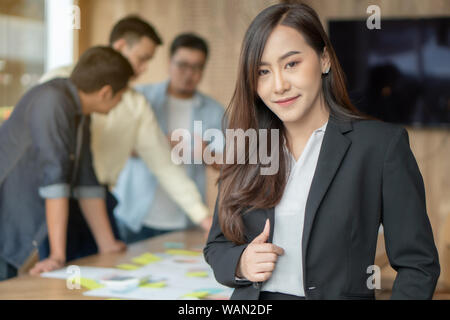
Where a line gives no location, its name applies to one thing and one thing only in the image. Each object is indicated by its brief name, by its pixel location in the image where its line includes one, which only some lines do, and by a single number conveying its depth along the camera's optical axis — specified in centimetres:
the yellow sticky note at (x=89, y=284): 269
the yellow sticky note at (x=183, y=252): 335
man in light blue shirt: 464
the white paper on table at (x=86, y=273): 284
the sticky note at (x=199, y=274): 287
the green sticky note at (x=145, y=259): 309
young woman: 185
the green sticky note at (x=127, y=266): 298
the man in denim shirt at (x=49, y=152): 301
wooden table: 258
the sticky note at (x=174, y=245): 358
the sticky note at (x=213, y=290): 264
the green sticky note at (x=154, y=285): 269
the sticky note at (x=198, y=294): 257
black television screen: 612
